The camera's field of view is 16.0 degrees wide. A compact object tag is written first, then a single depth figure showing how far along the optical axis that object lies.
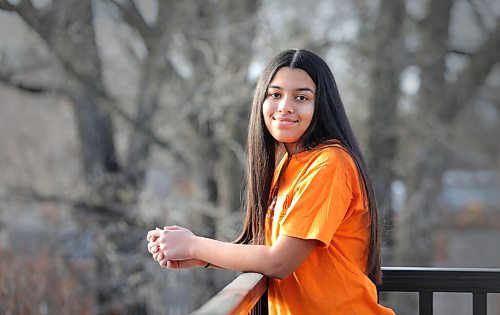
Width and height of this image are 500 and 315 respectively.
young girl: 3.92
